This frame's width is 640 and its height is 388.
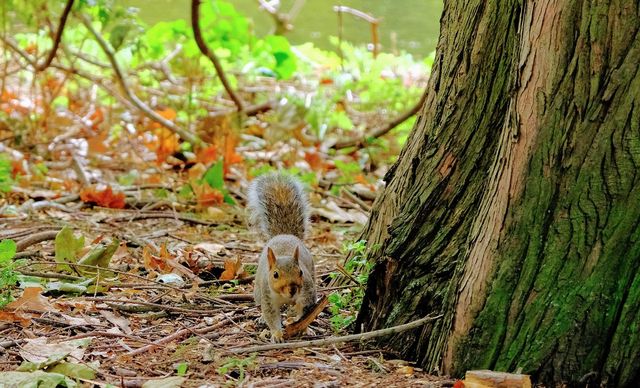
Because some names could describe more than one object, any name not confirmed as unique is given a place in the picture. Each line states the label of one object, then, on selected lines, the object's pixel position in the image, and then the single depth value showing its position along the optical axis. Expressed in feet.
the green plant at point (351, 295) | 18.10
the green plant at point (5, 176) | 28.30
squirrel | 18.74
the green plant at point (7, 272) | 17.65
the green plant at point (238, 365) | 15.53
